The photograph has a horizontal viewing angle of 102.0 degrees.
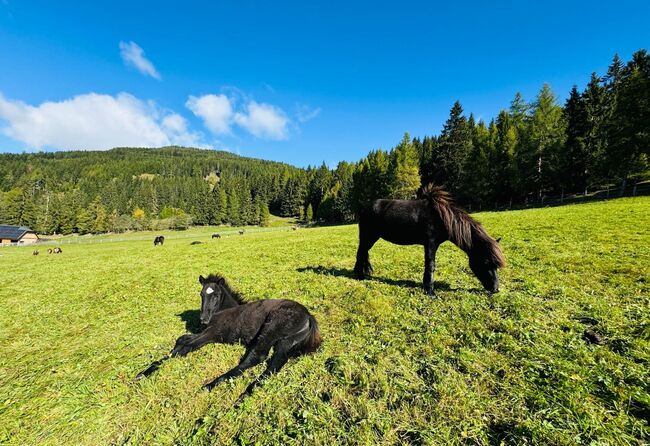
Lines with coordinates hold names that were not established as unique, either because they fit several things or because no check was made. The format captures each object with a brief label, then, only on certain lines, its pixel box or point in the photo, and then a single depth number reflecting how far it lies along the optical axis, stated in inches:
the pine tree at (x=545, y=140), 1488.7
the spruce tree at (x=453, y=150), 2064.8
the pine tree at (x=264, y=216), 3769.7
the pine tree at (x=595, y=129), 1309.1
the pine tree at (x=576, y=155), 1416.1
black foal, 186.4
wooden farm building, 2409.0
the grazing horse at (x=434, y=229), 261.9
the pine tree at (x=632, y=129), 1045.5
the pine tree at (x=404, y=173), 2016.5
